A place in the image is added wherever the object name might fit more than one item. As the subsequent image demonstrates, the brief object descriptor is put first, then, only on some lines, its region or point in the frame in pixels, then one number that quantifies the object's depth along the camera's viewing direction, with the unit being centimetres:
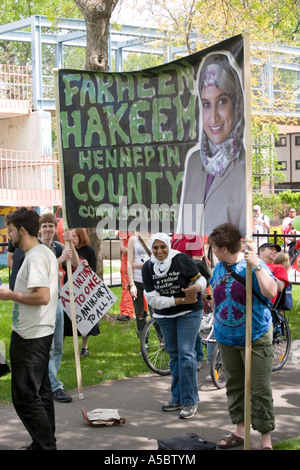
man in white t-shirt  582
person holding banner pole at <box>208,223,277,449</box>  607
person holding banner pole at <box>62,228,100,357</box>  929
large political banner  632
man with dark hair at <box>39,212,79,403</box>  798
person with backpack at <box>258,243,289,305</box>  899
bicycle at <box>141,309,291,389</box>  916
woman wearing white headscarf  738
